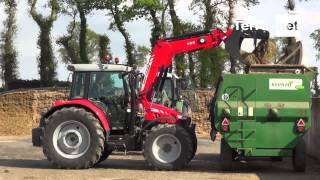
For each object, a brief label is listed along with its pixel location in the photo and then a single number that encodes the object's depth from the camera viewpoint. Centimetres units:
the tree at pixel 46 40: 4038
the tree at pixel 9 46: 4153
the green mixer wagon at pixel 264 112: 1380
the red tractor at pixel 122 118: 1445
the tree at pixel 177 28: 3750
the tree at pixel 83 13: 3906
